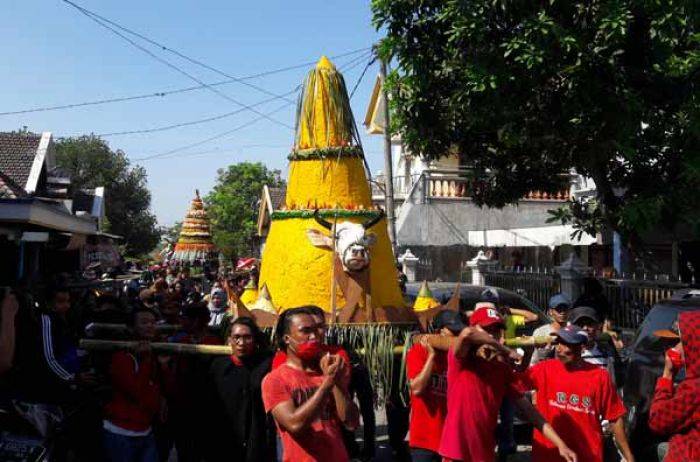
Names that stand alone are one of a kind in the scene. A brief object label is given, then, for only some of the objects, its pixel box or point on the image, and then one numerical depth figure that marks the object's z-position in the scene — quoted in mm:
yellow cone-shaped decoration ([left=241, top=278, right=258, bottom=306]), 7141
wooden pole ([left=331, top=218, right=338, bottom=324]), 6061
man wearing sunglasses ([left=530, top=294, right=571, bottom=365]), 5770
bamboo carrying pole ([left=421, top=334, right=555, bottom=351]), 3910
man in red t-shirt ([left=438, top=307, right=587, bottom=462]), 3727
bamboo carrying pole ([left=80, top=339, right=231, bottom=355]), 4371
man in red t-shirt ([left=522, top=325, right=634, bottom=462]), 3846
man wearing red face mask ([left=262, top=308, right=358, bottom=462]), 3074
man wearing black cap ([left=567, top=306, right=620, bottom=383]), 4805
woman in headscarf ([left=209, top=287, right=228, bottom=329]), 11262
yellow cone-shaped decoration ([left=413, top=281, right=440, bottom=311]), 7191
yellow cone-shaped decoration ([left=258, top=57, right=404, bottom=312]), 6395
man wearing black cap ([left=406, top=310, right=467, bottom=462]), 4062
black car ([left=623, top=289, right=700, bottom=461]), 4938
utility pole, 14016
